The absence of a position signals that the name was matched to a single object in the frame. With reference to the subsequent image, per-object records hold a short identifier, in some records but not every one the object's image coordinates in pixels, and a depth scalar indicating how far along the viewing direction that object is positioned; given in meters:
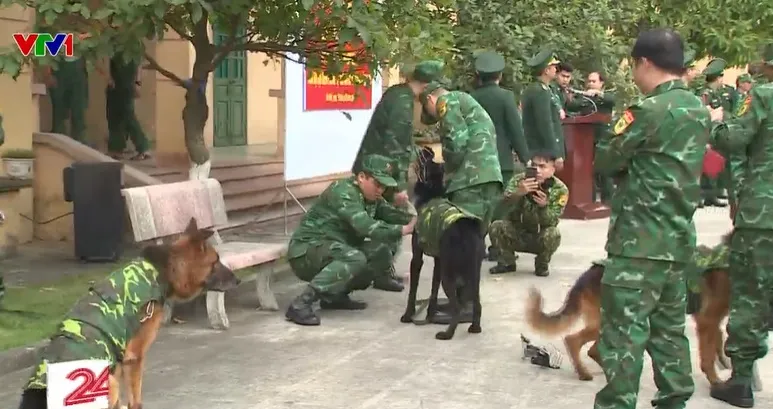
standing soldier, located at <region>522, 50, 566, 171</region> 10.25
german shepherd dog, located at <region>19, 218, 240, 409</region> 4.70
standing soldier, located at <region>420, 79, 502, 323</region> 7.04
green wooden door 16.45
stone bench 7.37
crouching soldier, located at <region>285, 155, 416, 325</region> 7.54
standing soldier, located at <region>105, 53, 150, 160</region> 12.33
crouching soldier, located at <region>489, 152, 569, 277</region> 8.70
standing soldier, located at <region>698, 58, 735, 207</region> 14.23
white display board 10.23
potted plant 9.75
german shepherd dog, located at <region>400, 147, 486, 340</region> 7.06
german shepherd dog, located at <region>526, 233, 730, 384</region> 5.70
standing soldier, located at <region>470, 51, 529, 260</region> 8.93
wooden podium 13.22
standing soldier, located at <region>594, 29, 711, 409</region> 4.52
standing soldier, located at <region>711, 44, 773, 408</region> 5.44
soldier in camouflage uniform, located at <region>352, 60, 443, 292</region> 8.66
